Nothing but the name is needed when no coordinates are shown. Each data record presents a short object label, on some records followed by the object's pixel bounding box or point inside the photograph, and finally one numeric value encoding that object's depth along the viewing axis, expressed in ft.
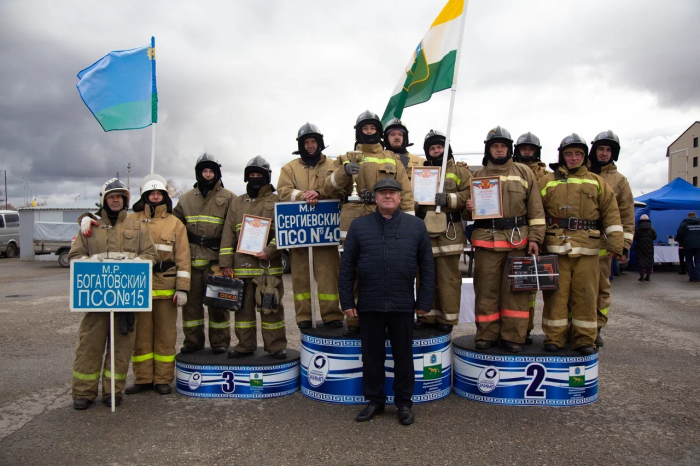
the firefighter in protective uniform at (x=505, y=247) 17.57
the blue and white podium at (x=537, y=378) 16.97
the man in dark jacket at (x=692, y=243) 50.70
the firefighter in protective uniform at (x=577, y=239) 17.52
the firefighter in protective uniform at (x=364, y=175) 17.60
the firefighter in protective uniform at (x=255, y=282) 18.51
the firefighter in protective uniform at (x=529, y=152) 21.03
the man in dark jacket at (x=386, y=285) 15.43
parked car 91.40
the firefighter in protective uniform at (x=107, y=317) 16.99
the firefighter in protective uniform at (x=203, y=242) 19.45
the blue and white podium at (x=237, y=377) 17.84
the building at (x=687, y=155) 168.89
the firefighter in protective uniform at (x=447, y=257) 18.40
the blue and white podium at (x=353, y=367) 17.10
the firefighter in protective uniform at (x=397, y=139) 20.53
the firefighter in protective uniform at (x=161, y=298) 18.33
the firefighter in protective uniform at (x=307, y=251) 18.75
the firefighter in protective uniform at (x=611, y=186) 19.08
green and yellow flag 20.25
